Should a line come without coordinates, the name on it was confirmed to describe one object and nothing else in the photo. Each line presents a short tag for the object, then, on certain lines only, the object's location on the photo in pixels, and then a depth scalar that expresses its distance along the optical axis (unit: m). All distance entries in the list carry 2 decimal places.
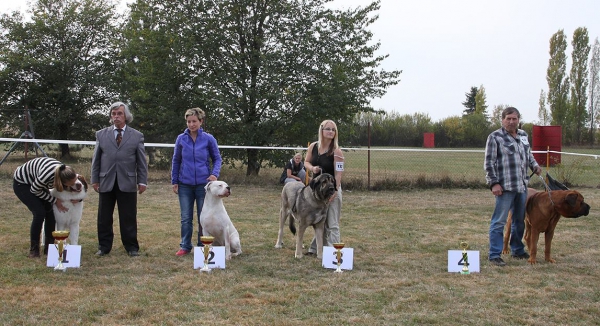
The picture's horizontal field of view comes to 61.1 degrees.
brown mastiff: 5.15
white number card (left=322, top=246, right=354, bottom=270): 5.03
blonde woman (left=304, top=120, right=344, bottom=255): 5.36
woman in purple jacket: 5.56
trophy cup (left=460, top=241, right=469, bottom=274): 4.89
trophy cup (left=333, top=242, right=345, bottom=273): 4.89
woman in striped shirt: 5.10
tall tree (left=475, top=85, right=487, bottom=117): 56.75
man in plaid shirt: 5.25
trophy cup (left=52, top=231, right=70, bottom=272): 4.79
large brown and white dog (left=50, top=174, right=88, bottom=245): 5.18
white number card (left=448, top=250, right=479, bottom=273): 4.94
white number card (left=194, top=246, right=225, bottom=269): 4.99
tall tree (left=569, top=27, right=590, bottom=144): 44.47
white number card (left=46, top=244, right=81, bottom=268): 4.91
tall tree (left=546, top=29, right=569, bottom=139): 44.16
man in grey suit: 5.48
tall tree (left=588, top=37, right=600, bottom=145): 44.94
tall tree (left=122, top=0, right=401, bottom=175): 13.74
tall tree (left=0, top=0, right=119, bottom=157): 22.52
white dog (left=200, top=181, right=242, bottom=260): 5.32
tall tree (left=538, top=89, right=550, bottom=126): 45.22
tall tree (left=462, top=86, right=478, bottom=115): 65.94
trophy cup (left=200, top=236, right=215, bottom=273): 4.86
